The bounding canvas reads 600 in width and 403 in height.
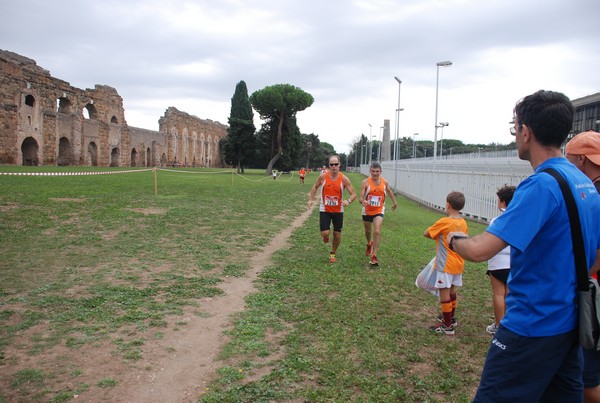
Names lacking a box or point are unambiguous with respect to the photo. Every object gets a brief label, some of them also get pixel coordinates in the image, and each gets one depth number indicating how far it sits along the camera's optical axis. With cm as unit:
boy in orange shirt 458
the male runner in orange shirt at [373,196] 782
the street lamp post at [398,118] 3108
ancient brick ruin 2734
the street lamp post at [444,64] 2684
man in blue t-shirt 190
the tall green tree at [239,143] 5472
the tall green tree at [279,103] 5297
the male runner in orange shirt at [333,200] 783
